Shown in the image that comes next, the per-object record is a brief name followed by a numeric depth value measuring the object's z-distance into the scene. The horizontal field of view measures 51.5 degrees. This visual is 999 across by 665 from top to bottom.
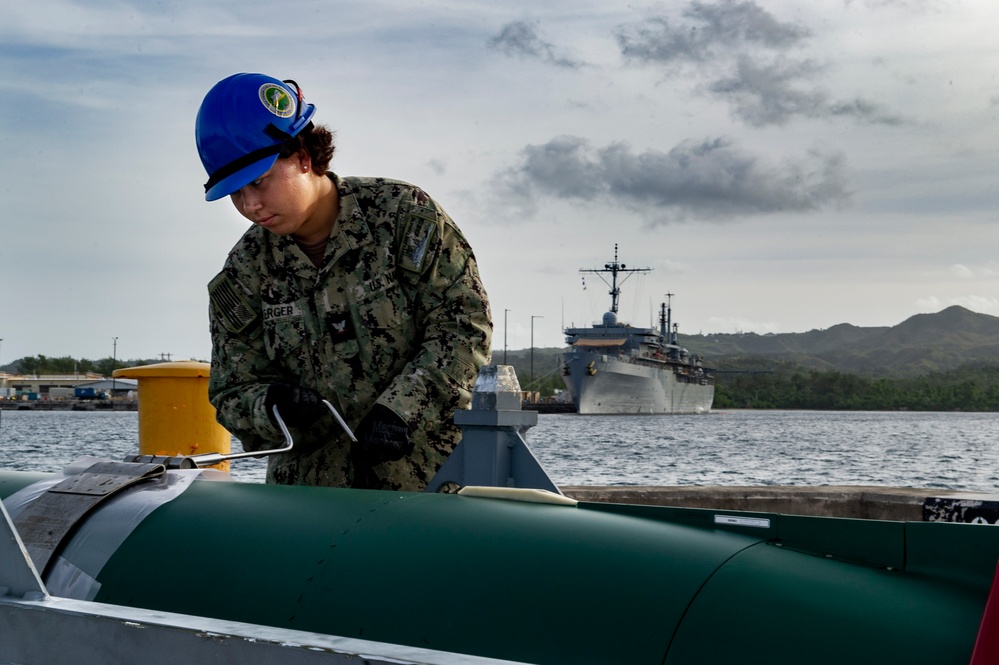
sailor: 2.97
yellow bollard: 5.13
